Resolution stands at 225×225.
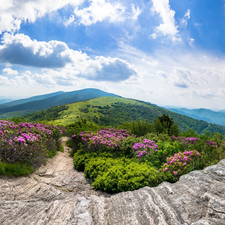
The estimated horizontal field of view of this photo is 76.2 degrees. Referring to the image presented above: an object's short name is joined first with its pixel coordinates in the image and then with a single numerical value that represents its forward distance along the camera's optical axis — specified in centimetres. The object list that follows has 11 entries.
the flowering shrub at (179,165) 642
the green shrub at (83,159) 876
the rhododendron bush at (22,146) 713
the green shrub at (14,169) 652
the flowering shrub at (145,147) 885
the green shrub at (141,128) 1509
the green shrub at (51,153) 993
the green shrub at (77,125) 1226
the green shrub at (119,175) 593
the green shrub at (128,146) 1000
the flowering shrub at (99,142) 984
